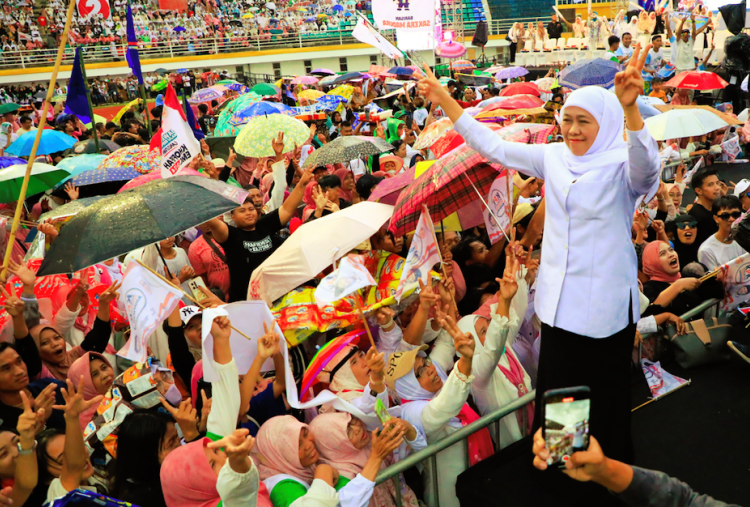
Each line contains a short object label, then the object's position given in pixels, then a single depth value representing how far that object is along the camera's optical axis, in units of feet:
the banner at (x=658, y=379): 10.84
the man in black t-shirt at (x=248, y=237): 13.83
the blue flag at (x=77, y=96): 22.08
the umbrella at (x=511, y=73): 53.26
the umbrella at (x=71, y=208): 11.53
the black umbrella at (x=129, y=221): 9.77
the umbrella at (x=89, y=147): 26.76
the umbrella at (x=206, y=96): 49.03
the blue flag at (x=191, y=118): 23.31
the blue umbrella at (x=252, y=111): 29.35
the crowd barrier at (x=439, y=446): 8.59
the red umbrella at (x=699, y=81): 30.50
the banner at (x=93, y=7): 30.66
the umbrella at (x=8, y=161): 19.19
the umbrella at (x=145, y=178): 15.52
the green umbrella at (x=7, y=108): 40.98
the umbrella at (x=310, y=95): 38.14
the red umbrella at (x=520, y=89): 31.99
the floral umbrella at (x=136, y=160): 18.80
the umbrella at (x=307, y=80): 58.18
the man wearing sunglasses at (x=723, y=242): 13.56
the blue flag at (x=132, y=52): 22.94
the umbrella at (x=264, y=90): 47.48
